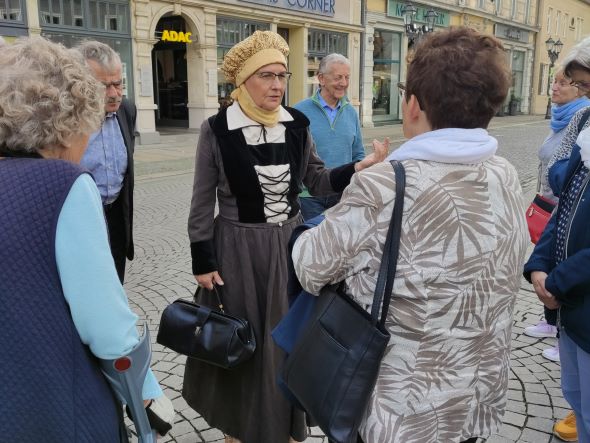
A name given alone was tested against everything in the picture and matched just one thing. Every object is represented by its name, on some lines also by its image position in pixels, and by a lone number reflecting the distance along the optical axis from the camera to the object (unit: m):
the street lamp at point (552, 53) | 30.49
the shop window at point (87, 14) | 12.86
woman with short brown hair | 1.42
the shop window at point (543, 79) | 37.29
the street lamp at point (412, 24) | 16.78
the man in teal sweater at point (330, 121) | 4.33
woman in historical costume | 2.53
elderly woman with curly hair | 1.30
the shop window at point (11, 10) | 11.95
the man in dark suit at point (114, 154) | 2.90
